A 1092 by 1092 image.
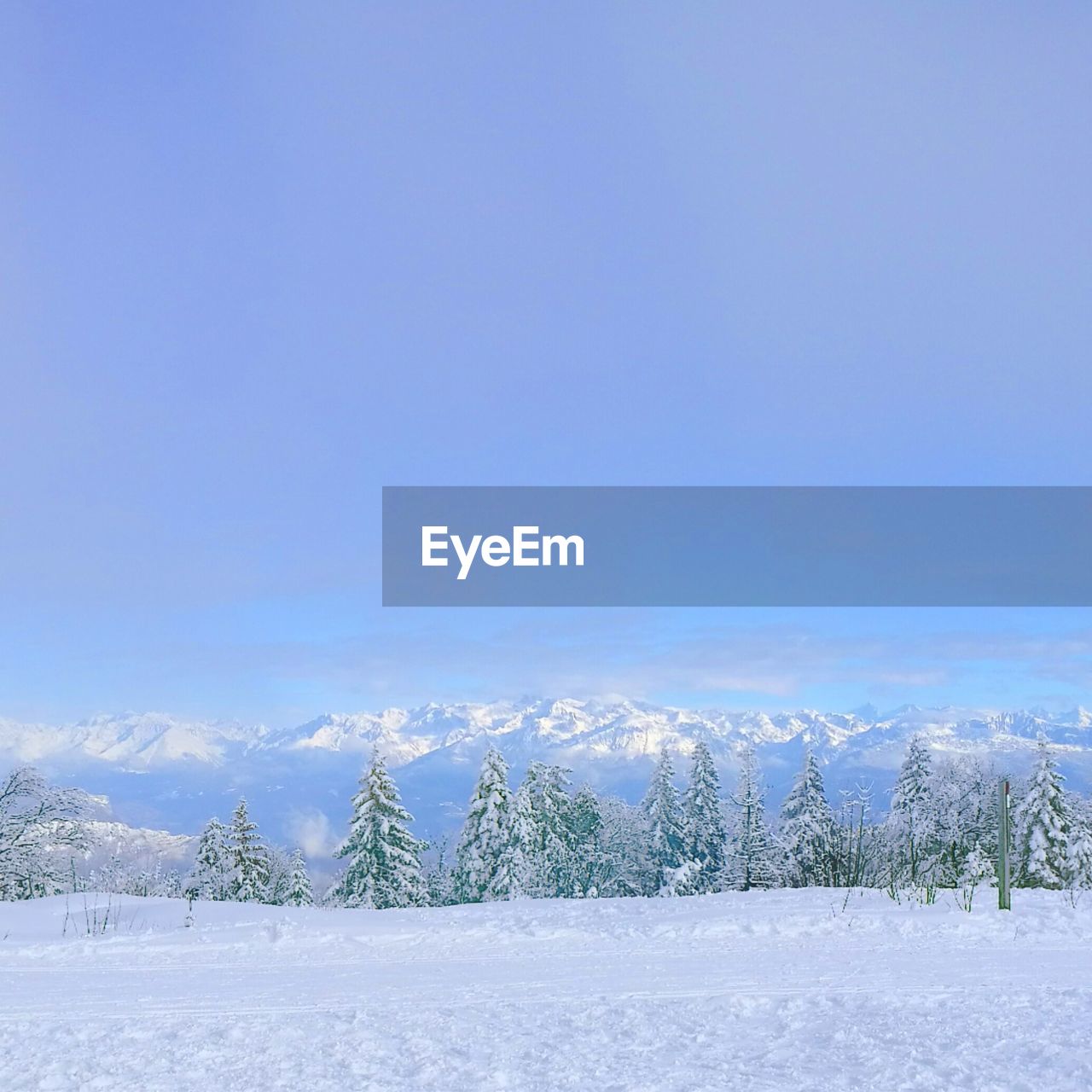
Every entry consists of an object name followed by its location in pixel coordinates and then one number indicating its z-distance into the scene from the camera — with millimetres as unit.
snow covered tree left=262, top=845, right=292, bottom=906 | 36388
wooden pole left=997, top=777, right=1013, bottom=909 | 10477
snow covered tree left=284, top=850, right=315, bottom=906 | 36250
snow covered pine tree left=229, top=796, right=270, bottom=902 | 33375
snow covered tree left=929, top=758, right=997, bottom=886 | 27528
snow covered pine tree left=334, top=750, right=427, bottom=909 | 30281
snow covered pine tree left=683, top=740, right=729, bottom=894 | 39438
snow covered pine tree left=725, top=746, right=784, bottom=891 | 34000
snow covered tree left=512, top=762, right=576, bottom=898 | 34281
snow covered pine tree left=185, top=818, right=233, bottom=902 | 33625
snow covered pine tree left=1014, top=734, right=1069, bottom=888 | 28859
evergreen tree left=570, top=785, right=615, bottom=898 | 38531
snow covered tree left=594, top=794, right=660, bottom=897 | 39625
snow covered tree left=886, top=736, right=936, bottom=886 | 34031
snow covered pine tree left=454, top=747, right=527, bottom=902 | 31031
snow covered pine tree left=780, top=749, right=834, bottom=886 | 36500
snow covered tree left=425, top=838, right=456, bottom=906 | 42419
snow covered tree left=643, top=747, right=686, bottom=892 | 38812
